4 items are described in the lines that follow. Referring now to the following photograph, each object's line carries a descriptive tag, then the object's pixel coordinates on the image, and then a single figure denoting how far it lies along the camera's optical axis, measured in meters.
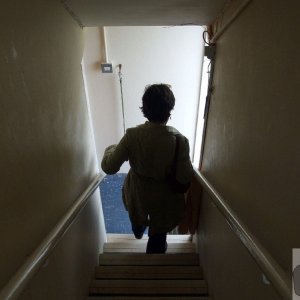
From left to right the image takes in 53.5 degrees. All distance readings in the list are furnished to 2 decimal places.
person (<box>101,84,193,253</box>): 1.93
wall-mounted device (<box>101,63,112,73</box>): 3.52
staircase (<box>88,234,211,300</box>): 2.01
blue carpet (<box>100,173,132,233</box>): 4.34
